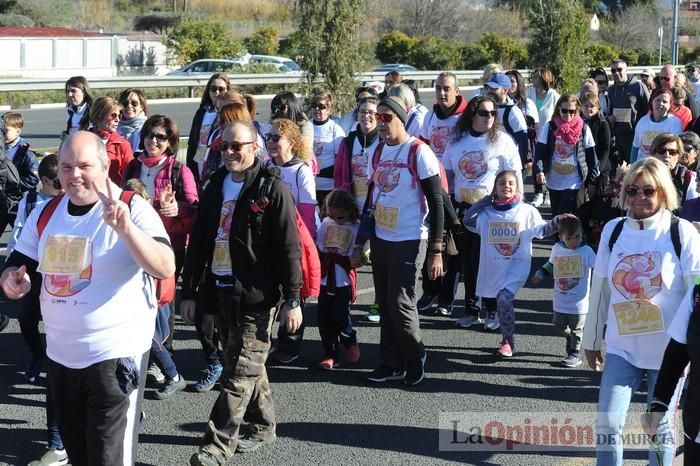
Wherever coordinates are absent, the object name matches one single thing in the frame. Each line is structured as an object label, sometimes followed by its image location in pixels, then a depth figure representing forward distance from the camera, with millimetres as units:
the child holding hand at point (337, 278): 7754
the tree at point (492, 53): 46219
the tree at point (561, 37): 21328
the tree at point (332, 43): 16078
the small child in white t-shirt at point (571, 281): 7727
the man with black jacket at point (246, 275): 5672
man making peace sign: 4340
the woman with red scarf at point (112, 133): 8352
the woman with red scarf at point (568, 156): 10570
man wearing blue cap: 10234
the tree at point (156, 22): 60906
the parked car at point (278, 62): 38775
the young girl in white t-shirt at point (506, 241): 7969
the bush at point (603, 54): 43116
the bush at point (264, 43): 49750
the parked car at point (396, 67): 39978
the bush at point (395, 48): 47169
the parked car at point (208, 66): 37750
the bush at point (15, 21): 53694
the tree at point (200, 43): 41469
